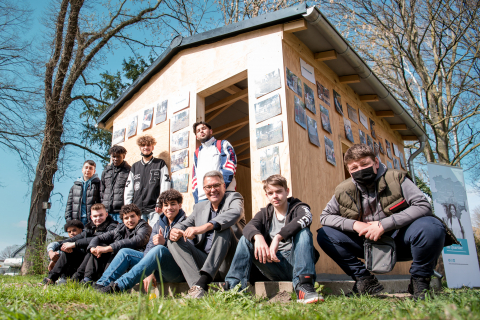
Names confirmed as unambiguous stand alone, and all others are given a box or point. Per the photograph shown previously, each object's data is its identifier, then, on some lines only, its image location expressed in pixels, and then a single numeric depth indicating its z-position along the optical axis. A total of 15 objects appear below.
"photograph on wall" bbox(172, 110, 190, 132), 5.86
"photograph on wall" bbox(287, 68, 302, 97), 4.77
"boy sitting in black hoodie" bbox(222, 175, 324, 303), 2.68
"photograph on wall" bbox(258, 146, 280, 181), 4.40
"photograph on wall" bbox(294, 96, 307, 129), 4.72
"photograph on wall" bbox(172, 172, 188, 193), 5.54
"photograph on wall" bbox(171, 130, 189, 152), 5.77
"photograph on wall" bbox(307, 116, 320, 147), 4.94
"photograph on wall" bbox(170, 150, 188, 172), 5.67
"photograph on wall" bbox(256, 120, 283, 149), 4.47
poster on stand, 5.36
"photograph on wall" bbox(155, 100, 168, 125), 6.36
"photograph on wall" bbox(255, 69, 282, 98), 4.70
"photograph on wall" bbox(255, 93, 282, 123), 4.58
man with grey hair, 3.00
